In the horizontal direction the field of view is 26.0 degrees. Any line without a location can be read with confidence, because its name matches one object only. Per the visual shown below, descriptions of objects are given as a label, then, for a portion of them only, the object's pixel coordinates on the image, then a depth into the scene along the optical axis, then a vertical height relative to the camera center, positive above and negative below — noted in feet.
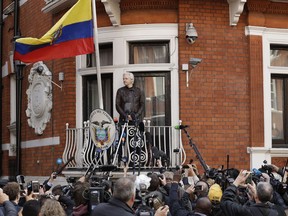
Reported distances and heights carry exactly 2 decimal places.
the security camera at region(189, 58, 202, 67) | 42.37 +4.56
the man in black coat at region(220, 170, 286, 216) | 21.45 -2.67
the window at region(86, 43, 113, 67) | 45.60 +5.40
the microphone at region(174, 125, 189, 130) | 39.10 +0.08
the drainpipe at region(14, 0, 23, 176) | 55.21 +1.79
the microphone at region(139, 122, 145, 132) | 38.95 +0.14
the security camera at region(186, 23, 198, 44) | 42.70 +6.47
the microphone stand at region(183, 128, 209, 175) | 38.78 -1.46
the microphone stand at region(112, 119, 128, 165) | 40.88 -0.46
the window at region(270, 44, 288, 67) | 45.91 +5.33
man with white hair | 42.11 +1.96
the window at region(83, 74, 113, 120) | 45.73 +2.65
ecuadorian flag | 41.63 +6.27
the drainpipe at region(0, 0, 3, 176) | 62.80 +9.55
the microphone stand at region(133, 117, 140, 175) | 39.28 -0.73
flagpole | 40.24 +5.09
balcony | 41.01 -1.34
